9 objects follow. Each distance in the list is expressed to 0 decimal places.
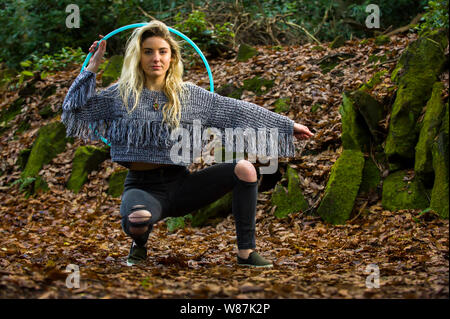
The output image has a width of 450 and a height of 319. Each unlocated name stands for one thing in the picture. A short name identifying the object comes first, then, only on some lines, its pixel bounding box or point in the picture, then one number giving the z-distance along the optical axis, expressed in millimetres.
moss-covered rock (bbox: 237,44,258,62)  8671
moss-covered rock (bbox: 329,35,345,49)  8297
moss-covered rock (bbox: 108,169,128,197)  6691
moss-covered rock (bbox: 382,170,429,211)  4554
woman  3428
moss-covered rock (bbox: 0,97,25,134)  9352
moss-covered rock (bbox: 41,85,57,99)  9331
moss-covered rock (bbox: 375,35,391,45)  7660
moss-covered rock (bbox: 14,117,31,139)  8844
